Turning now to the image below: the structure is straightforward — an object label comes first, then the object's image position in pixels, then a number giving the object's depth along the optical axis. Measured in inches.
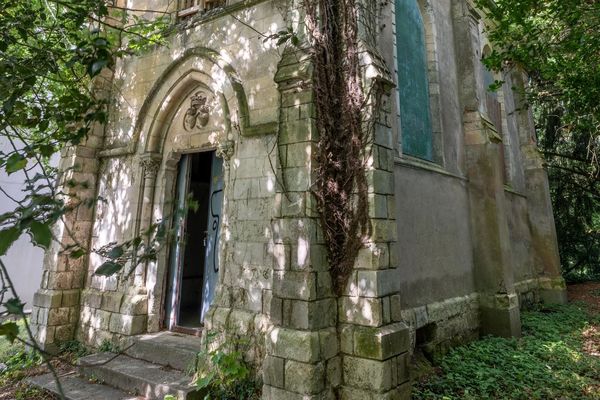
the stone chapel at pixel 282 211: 151.2
